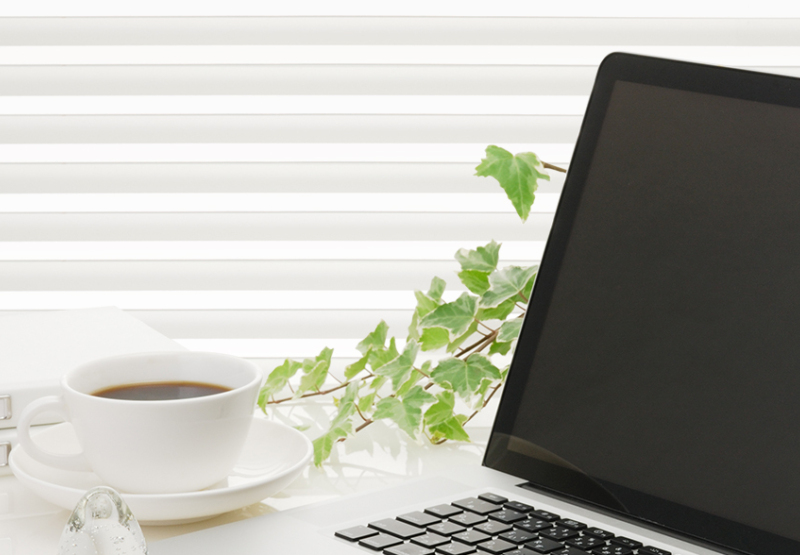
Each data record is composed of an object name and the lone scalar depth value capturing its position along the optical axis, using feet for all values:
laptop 3.90
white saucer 3.93
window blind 5.28
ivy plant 4.44
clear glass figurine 3.65
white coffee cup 3.94
